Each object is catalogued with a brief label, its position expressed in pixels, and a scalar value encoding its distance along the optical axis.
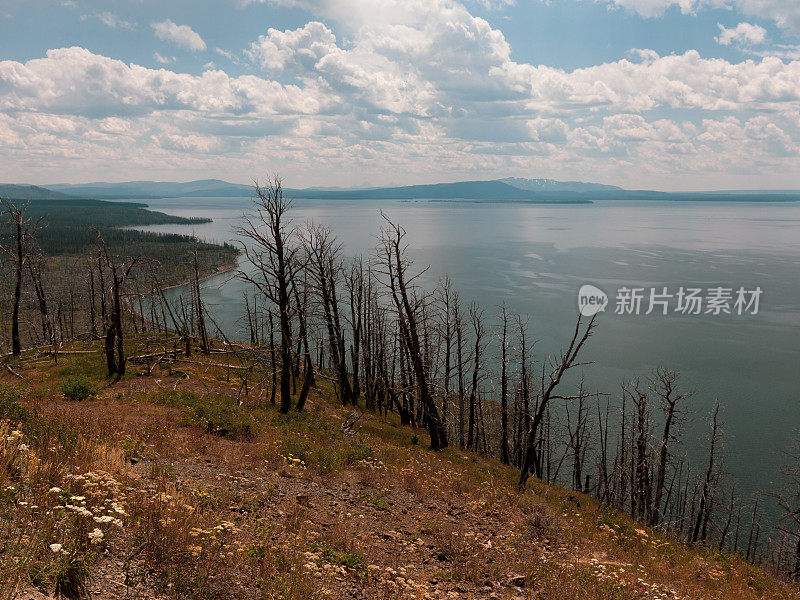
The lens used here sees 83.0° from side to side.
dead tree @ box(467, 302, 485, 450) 36.76
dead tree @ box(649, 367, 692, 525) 29.30
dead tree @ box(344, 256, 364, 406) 37.31
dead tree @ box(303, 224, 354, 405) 27.18
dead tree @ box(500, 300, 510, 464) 36.91
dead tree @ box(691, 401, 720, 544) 31.53
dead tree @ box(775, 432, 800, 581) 37.85
